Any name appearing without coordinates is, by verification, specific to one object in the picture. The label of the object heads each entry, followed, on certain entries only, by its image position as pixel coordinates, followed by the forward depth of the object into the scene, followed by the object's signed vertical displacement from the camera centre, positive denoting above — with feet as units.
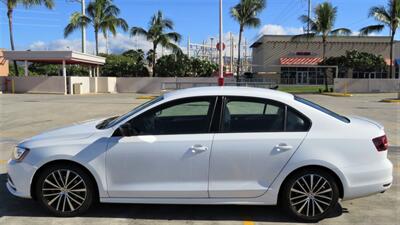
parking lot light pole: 104.56 +5.86
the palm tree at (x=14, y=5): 134.00 +20.34
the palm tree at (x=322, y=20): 156.35 +18.04
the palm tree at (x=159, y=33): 155.94 +13.79
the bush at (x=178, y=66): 166.30 +2.73
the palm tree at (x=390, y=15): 139.23 +17.38
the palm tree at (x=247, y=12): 150.00 +19.72
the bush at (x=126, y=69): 175.42 +1.86
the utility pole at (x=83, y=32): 153.53 +13.74
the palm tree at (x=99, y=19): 150.80 +18.10
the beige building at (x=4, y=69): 196.75 +2.51
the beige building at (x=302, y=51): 220.64 +10.48
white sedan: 16.84 -3.20
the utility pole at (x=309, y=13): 163.51 +24.40
